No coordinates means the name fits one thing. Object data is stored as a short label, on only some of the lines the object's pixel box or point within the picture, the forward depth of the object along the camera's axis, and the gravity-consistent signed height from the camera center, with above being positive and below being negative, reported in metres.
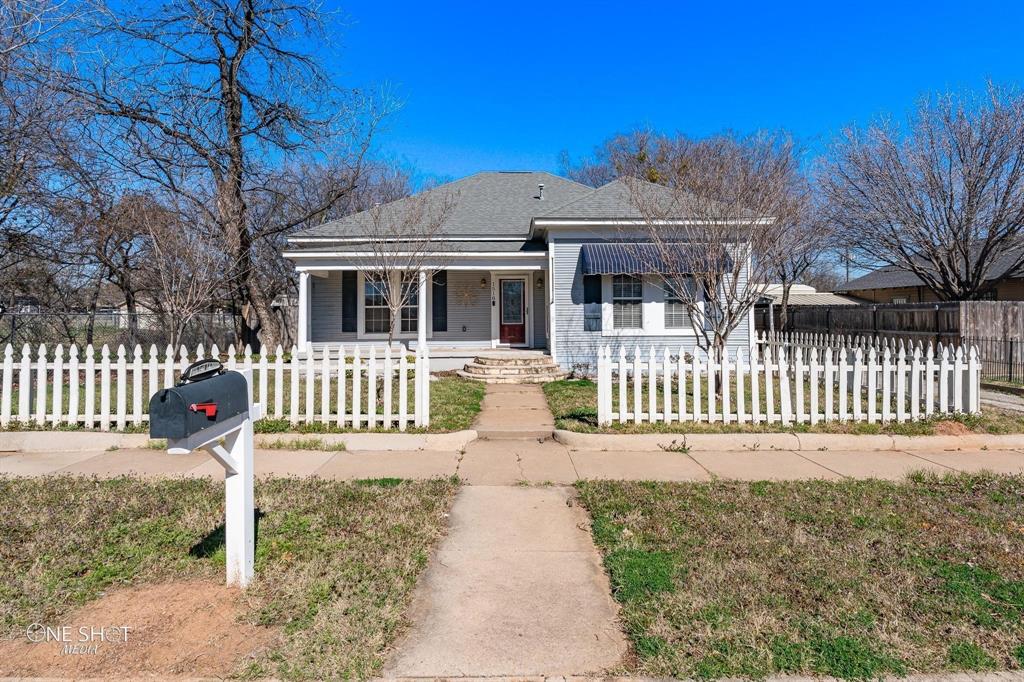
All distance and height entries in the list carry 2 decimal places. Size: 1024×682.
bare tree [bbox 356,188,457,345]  12.05 +2.34
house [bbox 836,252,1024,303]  25.11 +3.24
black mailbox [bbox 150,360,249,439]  2.75 -0.28
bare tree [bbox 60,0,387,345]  16.88 +6.40
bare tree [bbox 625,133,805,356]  9.52 +2.04
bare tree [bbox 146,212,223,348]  11.52 +1.78
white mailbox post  3.43 -0.92
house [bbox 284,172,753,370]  14.37 +1.69
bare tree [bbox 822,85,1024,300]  16.44 +4.43
